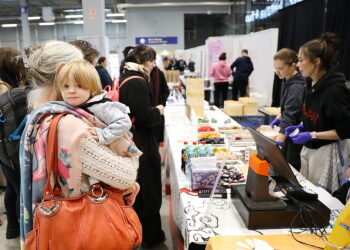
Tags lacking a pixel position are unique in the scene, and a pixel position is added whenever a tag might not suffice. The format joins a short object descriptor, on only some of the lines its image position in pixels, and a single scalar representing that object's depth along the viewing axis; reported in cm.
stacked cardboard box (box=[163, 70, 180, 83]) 946
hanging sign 1543
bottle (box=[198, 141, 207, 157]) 172
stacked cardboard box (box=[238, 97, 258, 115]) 412
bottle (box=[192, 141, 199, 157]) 171
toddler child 108
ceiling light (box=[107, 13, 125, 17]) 1745
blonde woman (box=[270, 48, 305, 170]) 232
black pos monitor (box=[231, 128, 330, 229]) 119
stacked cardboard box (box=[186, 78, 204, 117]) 313
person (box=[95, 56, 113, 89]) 358
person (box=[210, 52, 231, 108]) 768
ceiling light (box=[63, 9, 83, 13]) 1624
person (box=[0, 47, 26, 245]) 207
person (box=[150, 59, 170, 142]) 317
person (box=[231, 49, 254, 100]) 743
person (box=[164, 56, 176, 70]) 1101
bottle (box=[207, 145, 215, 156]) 174
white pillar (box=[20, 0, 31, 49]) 1298
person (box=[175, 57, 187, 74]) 1162
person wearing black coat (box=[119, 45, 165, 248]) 190
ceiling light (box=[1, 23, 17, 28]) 1786
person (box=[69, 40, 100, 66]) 206
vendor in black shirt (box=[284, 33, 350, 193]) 177
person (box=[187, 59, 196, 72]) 1228
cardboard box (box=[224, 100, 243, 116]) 410
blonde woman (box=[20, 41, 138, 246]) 103
